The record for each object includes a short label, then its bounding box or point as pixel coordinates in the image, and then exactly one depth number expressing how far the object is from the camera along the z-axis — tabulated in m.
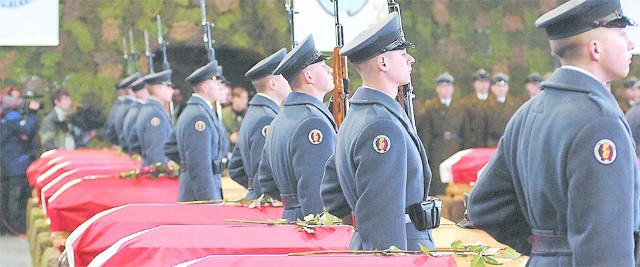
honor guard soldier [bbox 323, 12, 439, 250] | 6.78
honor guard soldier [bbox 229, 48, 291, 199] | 11.07
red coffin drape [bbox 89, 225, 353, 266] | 7.79
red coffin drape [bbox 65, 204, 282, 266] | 9.21
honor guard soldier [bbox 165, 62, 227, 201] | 13.33
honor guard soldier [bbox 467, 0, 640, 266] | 4.94
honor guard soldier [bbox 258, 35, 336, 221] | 8.87
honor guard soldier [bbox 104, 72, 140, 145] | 23.45
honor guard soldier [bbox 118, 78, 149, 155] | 19.56
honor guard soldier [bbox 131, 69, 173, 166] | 17.89
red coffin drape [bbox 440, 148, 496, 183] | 16.95
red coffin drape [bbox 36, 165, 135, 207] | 15.47
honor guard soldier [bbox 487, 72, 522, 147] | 23.52
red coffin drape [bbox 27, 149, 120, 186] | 20.59
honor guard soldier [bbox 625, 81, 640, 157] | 15.85
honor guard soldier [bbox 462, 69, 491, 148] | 23.56
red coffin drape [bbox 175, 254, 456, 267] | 6.27
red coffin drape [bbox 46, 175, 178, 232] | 13.10
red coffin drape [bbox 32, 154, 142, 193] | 17.92
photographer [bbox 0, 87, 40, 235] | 23.69
